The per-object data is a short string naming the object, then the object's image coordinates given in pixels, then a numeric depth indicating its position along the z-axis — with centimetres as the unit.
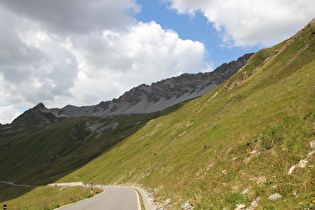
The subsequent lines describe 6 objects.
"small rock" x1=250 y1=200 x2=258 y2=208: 1103
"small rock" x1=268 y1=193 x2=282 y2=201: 1067
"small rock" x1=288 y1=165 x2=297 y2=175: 1290
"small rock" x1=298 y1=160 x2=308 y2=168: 1287
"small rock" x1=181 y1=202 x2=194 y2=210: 1524
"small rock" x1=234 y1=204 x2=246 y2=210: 1149
